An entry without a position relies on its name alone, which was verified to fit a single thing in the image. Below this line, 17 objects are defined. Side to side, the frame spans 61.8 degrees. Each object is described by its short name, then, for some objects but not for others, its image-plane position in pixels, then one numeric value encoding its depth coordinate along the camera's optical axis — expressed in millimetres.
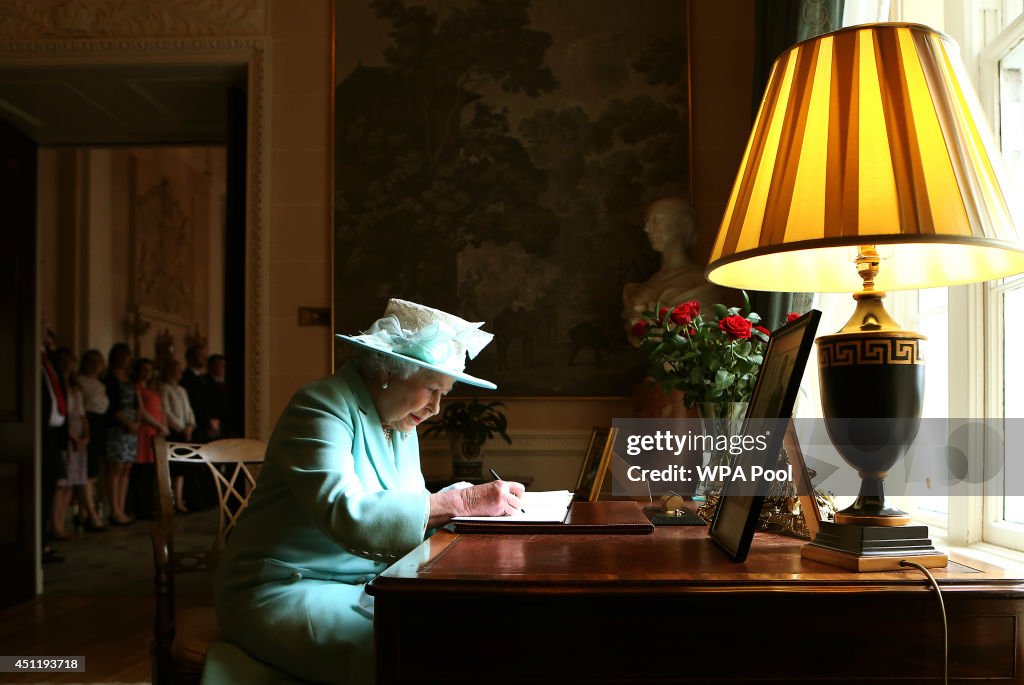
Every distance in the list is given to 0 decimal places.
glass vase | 1932
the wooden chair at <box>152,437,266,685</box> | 2055
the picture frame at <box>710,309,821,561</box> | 1210
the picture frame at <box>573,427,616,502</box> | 2227
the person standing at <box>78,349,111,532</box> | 7871
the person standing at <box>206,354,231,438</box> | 9500
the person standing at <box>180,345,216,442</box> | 9391
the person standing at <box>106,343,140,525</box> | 8078
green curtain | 3119
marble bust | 4125
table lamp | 1206
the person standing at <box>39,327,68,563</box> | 6172
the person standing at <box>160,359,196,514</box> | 8875
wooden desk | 1114
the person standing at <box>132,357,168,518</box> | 8352
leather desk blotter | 1665
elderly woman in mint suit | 1733
